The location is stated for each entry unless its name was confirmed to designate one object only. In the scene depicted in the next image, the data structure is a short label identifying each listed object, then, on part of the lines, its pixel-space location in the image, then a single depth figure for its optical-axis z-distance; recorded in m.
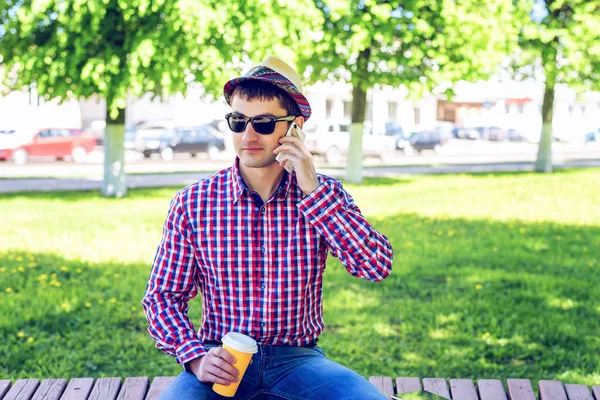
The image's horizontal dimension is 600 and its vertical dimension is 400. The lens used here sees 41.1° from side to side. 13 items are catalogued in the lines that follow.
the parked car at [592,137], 50.72
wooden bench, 3.42
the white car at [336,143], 30.97
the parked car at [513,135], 51.50
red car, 29.02
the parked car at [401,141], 37.59
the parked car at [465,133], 51.72
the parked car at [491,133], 51.50
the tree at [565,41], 20.81
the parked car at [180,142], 31.97
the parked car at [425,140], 37.91
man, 2.69
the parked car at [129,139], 32.53
